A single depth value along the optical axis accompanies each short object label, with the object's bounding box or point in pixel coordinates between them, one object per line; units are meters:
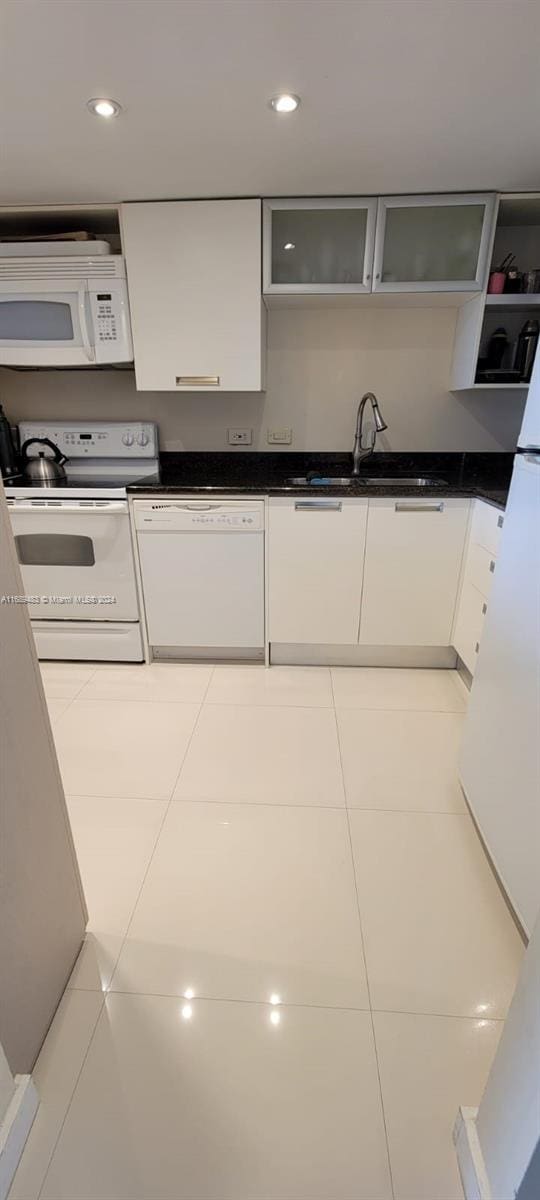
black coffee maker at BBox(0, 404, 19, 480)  2.36
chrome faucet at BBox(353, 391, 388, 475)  2.30
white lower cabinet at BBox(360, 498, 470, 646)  2.08
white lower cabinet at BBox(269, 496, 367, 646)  2.10
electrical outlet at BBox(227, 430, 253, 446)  2.58
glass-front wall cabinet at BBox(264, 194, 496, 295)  1.97
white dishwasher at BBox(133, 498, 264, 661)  2.13
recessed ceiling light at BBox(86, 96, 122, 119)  1.39
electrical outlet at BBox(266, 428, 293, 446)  2.57
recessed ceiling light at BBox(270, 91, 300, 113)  1.36
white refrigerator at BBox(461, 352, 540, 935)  1.05
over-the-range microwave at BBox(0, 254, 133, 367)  2.08
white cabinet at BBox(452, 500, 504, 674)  1.89
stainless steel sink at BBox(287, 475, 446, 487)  2.37
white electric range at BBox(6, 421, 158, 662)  2.12
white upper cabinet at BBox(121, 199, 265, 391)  2.00
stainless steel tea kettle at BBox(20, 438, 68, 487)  2.28
